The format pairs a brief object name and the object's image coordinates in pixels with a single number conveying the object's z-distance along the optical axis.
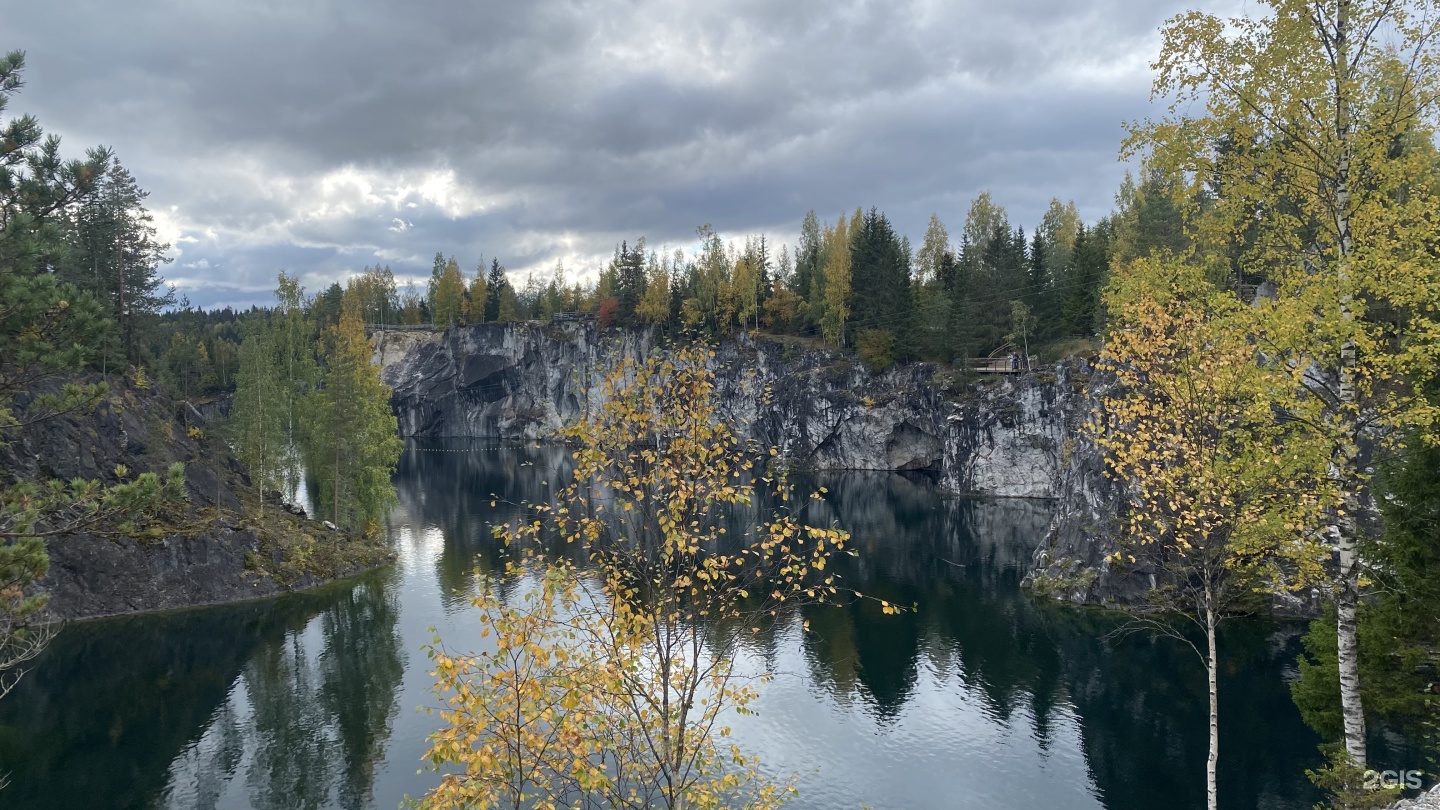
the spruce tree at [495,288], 151.38
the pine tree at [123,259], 54.69
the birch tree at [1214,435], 12.34
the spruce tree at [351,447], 55.97
